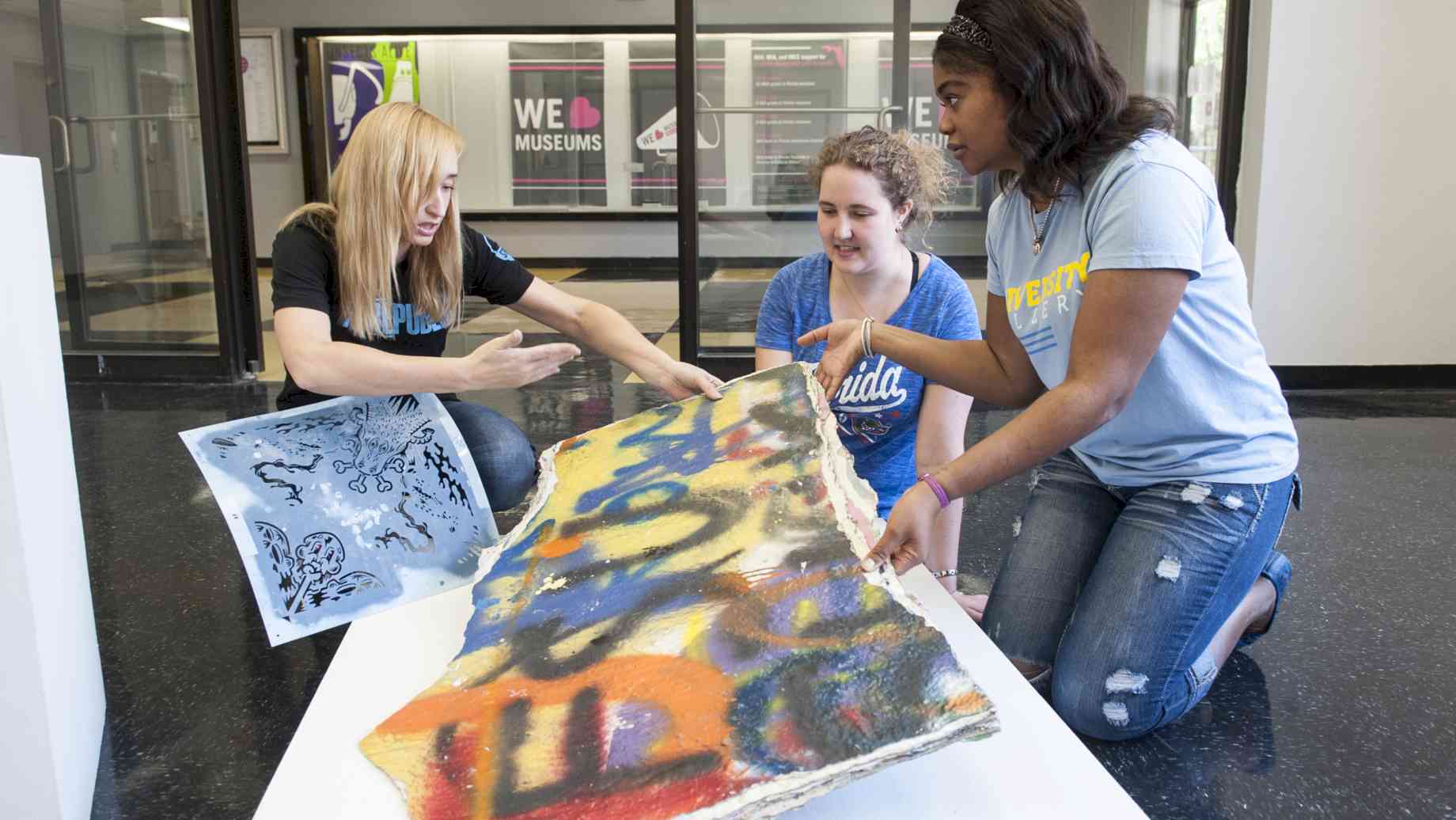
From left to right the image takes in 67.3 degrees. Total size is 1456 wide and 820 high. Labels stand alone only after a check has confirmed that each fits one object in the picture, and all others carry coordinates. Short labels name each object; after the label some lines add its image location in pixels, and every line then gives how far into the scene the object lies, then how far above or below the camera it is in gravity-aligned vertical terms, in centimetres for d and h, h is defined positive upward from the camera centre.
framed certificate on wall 866 +88
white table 99 -53
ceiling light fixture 461 +74
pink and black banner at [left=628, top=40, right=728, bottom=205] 861 +60
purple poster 876 +100
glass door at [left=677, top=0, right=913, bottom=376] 432 +31
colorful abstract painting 93 -44
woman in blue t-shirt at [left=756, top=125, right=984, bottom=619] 202 -19
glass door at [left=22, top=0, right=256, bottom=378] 461 +7
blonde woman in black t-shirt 177 -17
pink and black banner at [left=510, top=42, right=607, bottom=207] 875 +61
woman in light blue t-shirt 139 -27
